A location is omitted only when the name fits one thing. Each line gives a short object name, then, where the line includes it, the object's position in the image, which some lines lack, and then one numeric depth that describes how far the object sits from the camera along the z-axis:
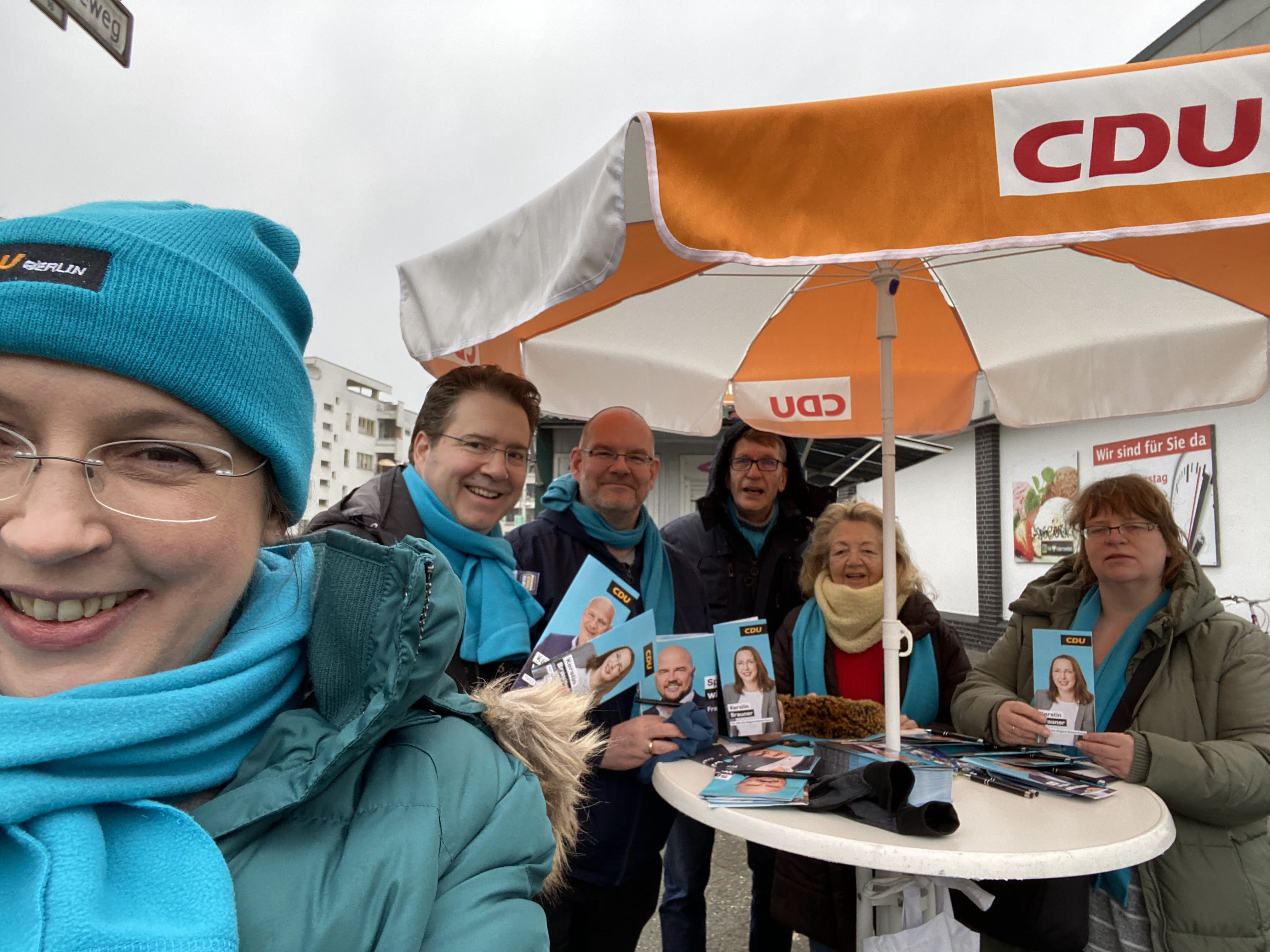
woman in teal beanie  0.69
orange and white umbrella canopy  1.30
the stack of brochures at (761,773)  1.81
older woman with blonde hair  2.71
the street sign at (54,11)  2.71
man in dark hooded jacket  3.19
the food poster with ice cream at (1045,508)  9.05
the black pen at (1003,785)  1.91
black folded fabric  1.61
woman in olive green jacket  2.09
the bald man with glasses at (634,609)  2.32
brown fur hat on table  2.47
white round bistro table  1.51
